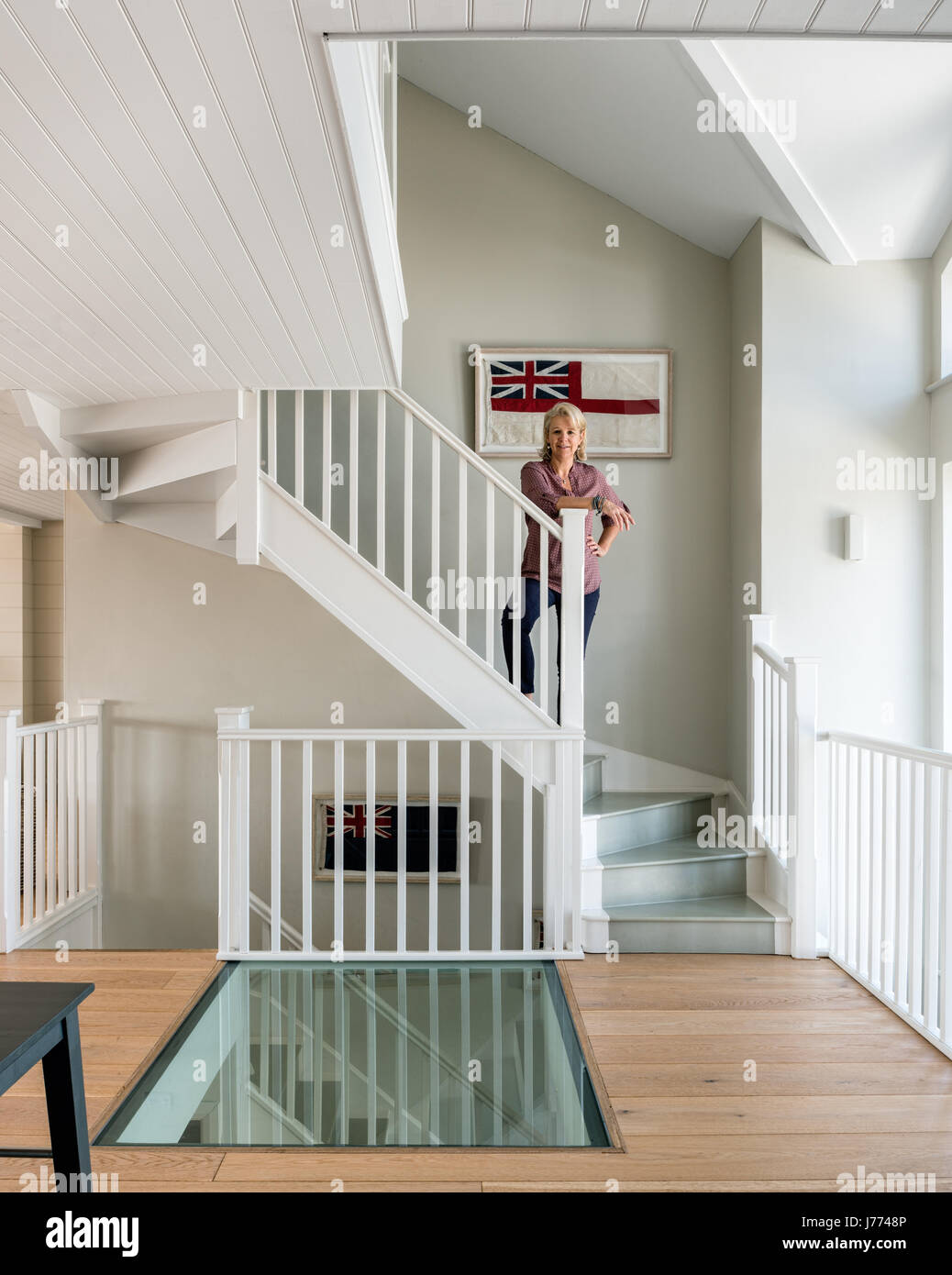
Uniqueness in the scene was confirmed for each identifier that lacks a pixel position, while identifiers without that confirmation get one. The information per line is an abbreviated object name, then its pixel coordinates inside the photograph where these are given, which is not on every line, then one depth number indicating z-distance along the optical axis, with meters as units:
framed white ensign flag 4.64
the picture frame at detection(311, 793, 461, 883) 4.74
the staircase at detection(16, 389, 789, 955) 3.38
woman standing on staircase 3.66
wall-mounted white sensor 4.03
